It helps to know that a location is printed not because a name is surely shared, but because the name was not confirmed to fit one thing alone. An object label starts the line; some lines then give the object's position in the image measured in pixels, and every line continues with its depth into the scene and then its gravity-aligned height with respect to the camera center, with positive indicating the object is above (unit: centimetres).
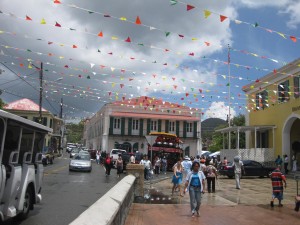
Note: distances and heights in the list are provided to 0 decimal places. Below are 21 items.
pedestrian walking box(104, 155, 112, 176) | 2422 -23
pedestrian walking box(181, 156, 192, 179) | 1839 -5
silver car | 2659 -37
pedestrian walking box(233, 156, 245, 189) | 1748 -18
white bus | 688 -17
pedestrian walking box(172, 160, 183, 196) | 1534 -52
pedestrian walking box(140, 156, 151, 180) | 2037 -9
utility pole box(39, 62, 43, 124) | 3375 +636
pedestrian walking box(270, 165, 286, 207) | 1203 -55
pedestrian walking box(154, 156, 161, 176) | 2751 -25
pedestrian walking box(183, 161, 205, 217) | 1001 -64
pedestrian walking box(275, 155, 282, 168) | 2653 +49
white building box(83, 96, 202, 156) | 5528 +576
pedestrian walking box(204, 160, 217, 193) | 1622 -48
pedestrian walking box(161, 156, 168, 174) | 3083 -17
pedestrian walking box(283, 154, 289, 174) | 2653 +33
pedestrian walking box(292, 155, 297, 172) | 2614 +31
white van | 3517 +78
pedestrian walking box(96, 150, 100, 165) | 4216 +25
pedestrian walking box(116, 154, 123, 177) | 2377 -25
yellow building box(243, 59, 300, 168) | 2603 +453
